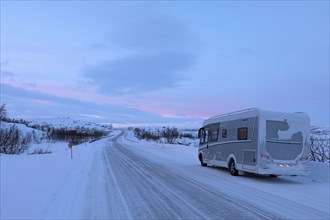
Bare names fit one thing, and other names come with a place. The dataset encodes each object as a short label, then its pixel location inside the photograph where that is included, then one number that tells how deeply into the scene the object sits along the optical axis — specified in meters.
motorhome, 15.79
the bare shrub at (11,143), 37.66
